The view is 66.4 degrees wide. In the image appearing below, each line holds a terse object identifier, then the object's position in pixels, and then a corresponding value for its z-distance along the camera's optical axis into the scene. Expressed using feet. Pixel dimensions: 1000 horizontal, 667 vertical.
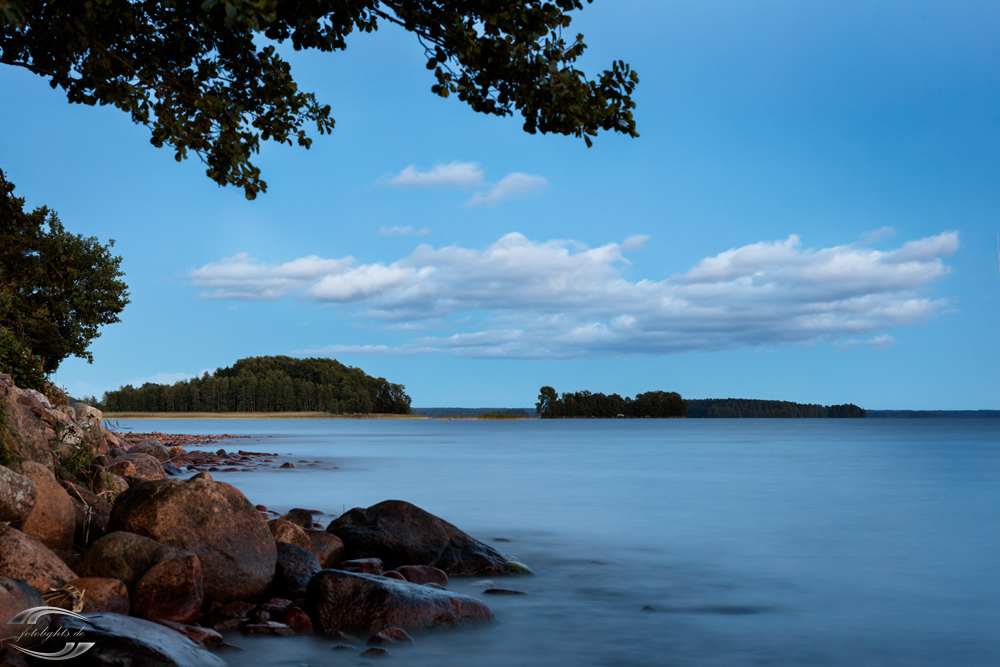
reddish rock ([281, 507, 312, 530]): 35.42
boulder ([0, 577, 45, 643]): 16.67
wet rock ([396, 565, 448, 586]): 27.78
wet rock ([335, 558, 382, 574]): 27.86
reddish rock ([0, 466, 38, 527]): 22.29
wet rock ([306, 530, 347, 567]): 29.73
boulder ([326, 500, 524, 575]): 30.58
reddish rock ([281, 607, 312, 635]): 22.21
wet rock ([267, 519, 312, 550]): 28.37
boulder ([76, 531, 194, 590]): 21.79
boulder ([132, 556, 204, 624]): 21.29
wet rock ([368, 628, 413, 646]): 21.38
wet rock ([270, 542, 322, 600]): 25.18
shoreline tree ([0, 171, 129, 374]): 34.42
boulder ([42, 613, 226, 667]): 16.12
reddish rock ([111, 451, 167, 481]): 40.72
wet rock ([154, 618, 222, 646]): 20.31
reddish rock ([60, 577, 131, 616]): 20.22
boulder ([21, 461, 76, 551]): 23.81
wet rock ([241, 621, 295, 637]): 21.86
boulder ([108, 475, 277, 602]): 23.62
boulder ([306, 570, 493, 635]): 22.26
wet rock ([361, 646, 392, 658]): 20.56
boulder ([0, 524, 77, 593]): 19.74
